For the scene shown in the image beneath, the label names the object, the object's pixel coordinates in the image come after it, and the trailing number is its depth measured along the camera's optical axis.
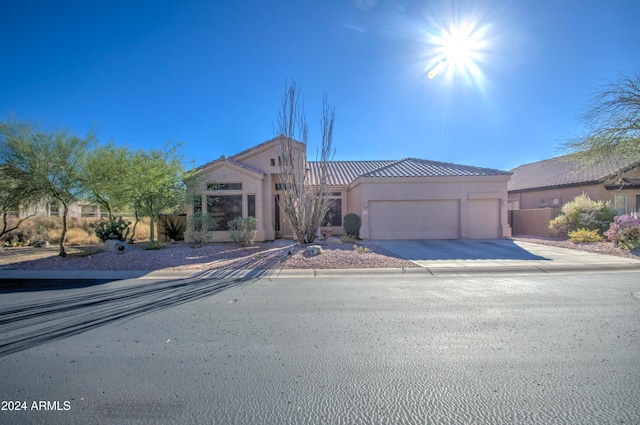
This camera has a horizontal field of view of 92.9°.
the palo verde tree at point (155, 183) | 11.84
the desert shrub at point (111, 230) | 12.69
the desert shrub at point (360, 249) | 10.95
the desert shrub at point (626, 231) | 11.62
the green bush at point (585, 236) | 13.27
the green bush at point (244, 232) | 13.08
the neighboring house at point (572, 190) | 17.12
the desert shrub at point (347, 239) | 13.57
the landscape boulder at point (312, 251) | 10.17
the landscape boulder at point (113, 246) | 11.47
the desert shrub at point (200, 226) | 13.50
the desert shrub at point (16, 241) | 14.51
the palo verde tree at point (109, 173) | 11.43
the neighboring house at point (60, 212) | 12.08
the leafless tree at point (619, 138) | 13.16
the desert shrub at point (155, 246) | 12.30
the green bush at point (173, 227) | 16.22
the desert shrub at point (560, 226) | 15.37
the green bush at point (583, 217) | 14.62
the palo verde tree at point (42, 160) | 10.46
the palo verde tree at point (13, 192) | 10.55
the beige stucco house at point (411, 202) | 15.36
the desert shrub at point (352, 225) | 15.87
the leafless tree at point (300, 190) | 12.54
